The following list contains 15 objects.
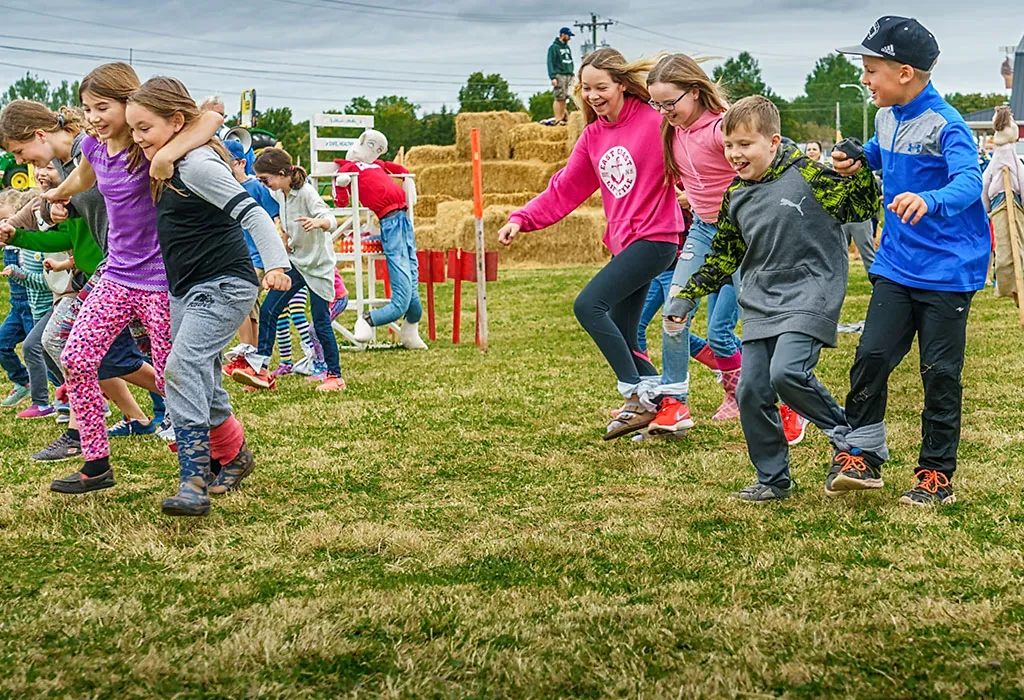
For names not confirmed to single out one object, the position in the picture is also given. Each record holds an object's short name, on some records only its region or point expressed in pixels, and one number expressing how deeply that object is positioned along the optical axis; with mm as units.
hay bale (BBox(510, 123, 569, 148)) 28172
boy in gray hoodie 4930
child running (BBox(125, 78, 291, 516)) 4969
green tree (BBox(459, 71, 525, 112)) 70062
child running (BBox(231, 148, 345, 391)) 9062
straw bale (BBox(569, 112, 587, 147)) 27297
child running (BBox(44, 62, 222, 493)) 5211
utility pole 79625
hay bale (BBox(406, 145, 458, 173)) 29125
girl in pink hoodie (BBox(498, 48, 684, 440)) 6121
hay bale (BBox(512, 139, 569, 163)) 27906
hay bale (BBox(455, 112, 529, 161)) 28016
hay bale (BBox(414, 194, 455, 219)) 27984
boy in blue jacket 4754
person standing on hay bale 29547
